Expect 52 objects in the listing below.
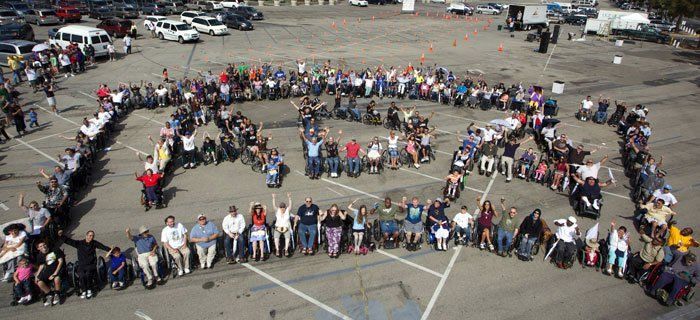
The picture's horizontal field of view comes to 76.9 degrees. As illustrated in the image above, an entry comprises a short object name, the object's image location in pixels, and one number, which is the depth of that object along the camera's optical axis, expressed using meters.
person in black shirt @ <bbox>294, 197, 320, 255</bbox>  10.26
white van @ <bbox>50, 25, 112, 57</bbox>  28.31
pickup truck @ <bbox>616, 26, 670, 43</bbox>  47.97
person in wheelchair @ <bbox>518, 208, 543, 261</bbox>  10.27
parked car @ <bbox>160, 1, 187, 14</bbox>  51.38
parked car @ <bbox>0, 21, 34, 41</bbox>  30.23
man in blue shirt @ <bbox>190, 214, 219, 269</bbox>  9.66
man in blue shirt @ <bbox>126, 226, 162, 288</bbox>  9.12
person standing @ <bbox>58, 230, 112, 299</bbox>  8.77
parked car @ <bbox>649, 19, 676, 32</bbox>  56.73
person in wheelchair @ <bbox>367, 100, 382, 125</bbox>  18.89
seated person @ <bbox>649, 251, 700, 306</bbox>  8.97
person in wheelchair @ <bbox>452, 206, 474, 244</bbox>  10.73
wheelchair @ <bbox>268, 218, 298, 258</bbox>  10.36
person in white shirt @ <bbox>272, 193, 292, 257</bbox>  10.17
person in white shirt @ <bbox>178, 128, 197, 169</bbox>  14.48
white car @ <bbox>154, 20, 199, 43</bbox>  35.75
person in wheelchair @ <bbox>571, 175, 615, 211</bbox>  12.12
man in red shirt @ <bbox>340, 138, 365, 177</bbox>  14.11
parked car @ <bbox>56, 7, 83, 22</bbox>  42.59
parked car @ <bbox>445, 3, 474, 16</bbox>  64.49
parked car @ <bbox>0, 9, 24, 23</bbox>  38.50
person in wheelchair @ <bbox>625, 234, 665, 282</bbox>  9.55
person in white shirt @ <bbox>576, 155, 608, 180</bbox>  13.08
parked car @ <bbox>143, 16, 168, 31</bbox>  38.80
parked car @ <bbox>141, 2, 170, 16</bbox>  49.69
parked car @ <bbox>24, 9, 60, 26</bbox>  40.56
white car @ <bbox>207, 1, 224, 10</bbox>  54.69
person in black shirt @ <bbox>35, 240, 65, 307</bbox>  8.52
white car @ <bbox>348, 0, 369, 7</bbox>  70.89
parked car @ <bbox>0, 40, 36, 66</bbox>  25.58
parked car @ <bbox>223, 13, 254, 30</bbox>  43.53
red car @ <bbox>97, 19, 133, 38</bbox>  36.72
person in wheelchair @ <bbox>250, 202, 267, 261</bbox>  10.05
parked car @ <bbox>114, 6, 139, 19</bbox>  46.81
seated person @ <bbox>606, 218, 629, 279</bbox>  9.80
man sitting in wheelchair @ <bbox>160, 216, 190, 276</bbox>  9.45
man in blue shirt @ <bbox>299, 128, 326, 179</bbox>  13.99
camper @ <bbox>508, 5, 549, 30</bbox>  50.69
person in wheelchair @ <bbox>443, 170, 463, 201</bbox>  12.88
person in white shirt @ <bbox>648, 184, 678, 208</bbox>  11.81
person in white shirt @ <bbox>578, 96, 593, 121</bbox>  20.70
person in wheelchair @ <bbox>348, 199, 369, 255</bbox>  10.30
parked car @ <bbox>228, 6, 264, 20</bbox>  49.59
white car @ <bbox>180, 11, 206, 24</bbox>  42.12
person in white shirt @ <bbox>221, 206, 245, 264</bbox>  9.97
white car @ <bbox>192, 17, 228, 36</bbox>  39.47
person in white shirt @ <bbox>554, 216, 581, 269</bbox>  10.02
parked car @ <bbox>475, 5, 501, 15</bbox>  67.88
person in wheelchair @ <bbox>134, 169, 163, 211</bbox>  11.94
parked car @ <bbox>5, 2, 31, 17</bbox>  40.69
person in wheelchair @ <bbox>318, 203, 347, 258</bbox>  10.18
